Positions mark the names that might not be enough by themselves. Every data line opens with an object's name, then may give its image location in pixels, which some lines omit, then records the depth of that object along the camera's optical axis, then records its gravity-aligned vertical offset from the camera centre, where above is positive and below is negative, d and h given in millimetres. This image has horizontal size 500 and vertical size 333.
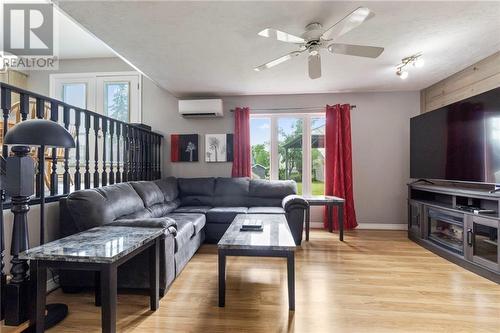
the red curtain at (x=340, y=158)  4133 +146
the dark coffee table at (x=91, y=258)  1292 -488
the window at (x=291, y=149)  4434 +338
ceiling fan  1802 +1075
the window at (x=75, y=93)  4496 +1395
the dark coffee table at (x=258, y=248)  1792 -607
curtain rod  4332 +1059
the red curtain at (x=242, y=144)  4344 +417
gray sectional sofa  1994 -506
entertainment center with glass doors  2355 -670
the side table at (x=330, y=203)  3516 -539
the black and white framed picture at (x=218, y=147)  4469 +366
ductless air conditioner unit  4199 +1062
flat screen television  2451 +296
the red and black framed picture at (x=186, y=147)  4520 +380
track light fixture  2889 +1286
